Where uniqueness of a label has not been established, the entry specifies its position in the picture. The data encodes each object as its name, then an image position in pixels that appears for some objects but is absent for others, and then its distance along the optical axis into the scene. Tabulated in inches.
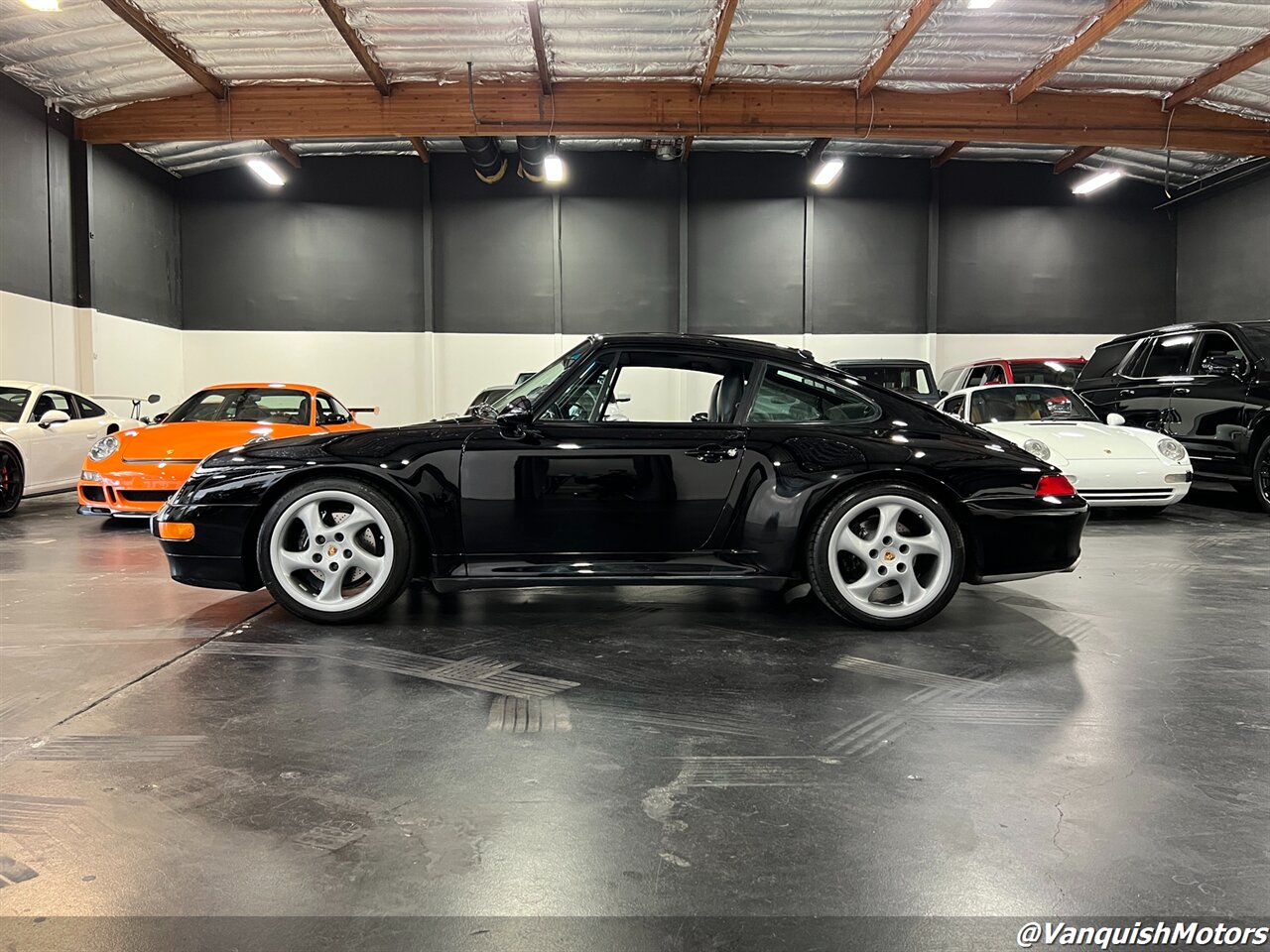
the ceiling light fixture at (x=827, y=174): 519.8
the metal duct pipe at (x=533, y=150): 498.6
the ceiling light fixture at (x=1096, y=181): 542.3
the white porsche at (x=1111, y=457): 251.0
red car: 383.2
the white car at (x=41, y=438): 280.2
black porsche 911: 126.0
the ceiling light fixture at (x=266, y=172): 507.8
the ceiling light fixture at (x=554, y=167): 508.4
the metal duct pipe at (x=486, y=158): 508.7
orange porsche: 239.5
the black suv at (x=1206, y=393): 279.0
